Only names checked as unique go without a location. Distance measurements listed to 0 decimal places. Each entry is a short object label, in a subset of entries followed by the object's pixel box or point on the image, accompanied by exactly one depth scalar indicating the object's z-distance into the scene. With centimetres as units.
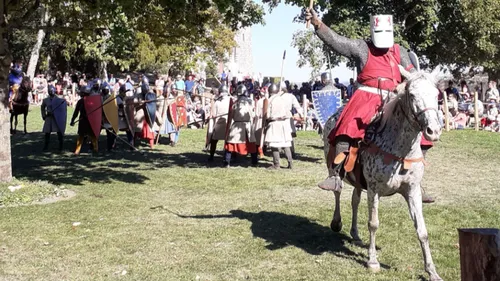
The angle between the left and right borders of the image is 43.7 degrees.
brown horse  1823
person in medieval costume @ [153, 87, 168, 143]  1725
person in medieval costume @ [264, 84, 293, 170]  1316
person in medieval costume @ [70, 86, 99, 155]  1523
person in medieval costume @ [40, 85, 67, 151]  1589
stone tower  6069
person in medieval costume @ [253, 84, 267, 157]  1390
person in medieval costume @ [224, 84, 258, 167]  1367
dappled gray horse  520
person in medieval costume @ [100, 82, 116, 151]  1587
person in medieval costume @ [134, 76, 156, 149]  1695
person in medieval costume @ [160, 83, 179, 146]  1738
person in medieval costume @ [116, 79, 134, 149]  1664
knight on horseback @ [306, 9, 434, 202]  636
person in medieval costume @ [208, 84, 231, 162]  1429
